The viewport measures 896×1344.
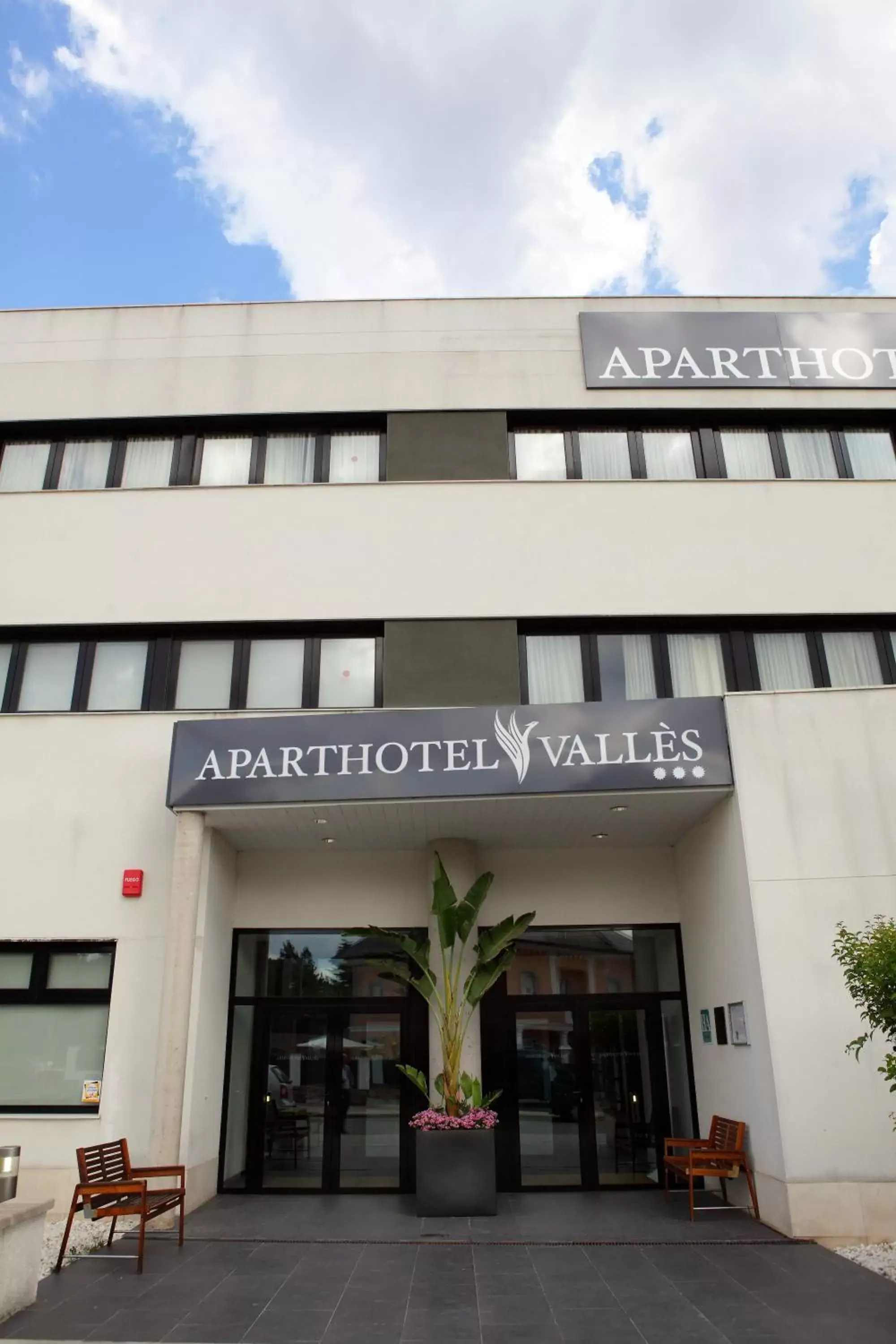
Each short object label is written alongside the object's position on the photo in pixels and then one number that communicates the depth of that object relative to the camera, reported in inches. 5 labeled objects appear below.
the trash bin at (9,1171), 270.5
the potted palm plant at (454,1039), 379.6
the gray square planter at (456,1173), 378.0
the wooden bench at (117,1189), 318.3
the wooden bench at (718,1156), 370.0
